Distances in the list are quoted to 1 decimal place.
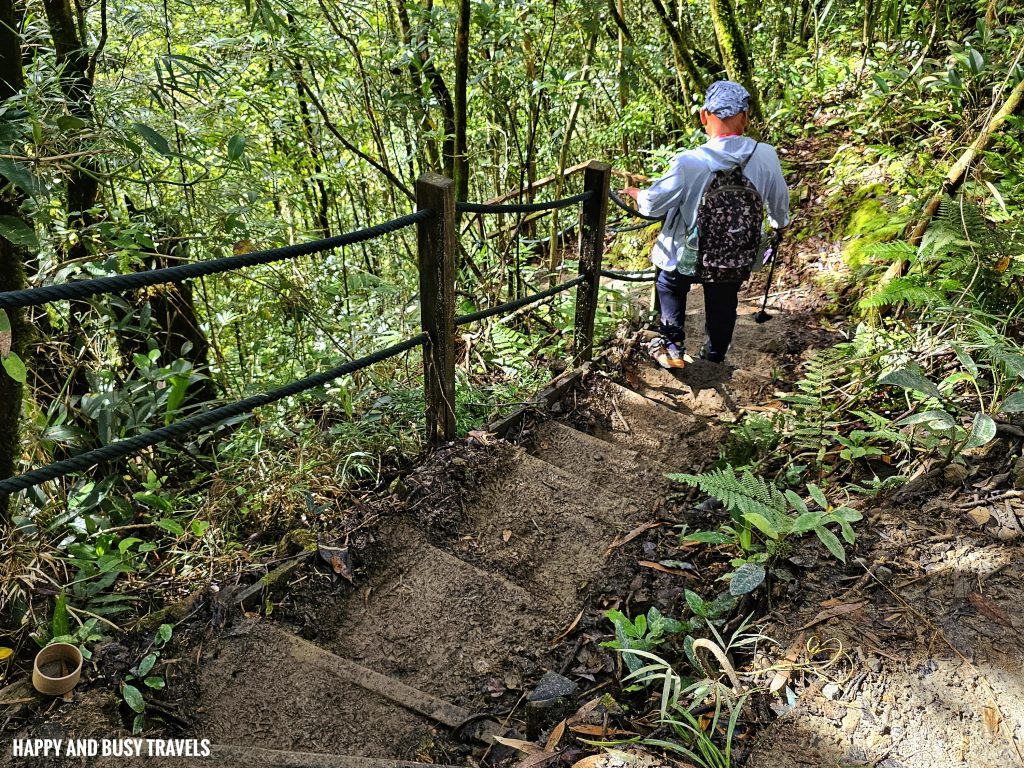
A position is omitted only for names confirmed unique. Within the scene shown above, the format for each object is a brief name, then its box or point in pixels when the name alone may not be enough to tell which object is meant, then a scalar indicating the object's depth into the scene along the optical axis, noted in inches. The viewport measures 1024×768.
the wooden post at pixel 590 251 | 160.7
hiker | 153.4
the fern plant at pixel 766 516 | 90.3
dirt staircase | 80.9
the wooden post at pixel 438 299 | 114.3
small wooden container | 75.2
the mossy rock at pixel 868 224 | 184.1
